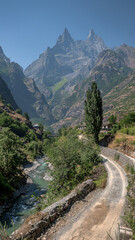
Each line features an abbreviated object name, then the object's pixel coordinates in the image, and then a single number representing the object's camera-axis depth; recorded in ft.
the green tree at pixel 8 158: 86.53
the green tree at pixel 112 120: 324.50
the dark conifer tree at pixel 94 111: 138.41
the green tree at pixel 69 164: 63.67
